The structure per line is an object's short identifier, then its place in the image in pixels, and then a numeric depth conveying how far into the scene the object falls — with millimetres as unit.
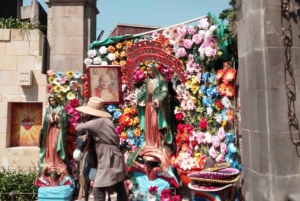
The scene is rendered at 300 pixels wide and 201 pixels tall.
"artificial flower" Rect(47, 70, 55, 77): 6208
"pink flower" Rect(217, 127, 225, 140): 4859
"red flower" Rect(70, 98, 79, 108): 6090
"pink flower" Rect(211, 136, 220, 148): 4884
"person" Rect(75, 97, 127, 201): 3932
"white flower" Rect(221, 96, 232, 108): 4895
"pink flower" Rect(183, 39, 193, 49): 5504
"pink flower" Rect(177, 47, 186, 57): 5598
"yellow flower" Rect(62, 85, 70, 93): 6160
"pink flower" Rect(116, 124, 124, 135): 6074
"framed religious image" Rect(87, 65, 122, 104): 6023
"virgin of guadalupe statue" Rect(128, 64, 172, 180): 5246
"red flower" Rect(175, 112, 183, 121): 5605
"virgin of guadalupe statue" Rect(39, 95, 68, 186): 5594
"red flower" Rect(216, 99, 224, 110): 4980
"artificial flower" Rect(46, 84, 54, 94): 6164
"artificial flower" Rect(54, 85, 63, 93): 6141
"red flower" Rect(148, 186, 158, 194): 5086
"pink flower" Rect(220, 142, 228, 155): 4797
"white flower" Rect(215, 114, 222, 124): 4953
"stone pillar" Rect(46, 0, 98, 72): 6406
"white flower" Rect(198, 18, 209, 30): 5271
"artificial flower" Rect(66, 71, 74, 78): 6262
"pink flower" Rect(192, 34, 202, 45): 5367
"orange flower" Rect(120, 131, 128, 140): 6031
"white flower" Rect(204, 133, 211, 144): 5030
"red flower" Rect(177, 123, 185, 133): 5496
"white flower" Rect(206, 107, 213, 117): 5121
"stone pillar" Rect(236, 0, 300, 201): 3697
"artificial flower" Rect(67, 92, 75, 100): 6184
